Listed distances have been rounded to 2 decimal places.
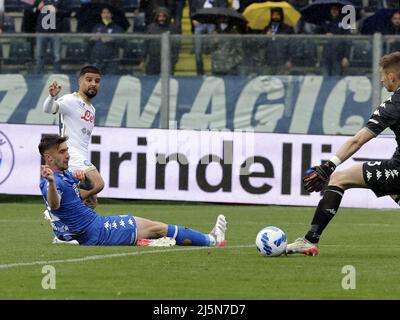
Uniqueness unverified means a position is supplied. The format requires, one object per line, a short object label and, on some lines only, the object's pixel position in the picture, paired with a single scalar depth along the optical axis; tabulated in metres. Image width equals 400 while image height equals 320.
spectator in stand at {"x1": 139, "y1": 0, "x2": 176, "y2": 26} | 25.16
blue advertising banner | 21.92
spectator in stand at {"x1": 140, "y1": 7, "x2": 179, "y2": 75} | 22.38
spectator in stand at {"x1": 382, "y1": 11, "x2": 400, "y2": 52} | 23.33
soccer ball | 12.98
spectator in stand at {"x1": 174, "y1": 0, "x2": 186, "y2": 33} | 25.11
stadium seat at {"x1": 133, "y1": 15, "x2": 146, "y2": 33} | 25.67
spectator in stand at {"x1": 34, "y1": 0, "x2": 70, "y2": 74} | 22.44
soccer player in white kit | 16.30
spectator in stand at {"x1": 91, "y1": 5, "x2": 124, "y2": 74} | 22.55
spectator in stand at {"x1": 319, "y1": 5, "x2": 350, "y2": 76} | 21.97
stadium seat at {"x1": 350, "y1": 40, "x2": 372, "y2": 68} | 21.83
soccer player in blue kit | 13.24
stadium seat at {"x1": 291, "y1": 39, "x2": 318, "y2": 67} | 22.06
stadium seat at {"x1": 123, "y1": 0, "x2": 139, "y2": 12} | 26.50
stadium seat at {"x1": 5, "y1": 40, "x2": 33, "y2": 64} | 22.50
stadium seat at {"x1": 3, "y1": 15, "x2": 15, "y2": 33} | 26.12
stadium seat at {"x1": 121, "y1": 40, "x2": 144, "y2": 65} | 22.45
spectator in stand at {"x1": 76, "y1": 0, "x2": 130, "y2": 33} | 24.38
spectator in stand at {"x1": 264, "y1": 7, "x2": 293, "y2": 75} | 22.14
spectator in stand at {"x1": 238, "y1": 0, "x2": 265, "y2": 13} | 25.02
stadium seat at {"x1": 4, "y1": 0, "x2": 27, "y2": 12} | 26.31
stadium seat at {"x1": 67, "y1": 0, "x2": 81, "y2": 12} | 25.41
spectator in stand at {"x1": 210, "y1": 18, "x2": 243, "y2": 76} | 22.34
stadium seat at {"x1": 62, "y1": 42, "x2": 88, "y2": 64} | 22.55
